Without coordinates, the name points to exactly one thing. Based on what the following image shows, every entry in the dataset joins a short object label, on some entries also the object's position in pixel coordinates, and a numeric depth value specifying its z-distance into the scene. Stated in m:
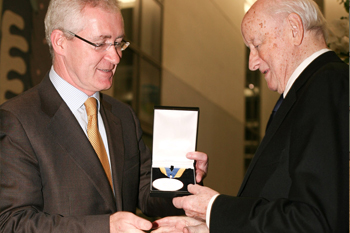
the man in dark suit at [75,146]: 1.40
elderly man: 1.12
